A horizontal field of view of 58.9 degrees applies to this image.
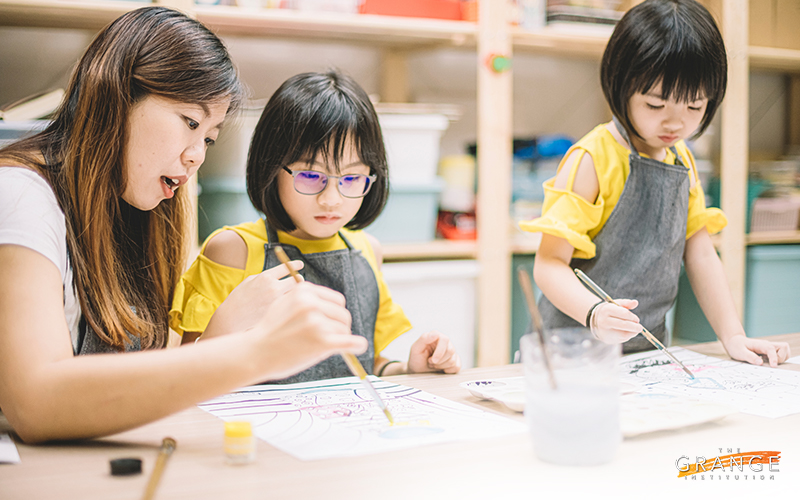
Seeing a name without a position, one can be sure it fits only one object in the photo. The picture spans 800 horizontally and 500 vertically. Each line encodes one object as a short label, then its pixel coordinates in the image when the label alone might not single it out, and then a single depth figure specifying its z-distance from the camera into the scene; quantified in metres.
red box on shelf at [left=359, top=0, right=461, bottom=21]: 1.91
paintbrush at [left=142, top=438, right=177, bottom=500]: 0.52
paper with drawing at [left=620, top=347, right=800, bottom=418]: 0.82
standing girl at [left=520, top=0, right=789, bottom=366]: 1.13
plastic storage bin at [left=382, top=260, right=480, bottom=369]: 1.86
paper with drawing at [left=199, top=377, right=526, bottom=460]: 0.66
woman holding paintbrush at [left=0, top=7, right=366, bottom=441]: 0.62
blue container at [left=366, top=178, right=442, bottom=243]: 1.90
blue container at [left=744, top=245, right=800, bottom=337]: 2.38
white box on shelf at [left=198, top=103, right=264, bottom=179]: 1.69
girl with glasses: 1.09
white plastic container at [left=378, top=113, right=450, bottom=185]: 1.87
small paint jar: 0.59
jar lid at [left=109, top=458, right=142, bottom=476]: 0.57
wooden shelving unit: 1.77
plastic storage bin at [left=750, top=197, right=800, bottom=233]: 2.41
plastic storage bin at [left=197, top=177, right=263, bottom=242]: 1.74
